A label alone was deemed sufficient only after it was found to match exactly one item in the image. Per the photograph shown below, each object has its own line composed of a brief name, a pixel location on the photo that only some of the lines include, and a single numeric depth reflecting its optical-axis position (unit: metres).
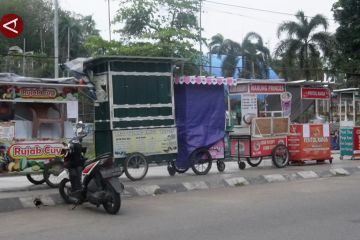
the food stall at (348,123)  18.20
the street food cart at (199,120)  13.73
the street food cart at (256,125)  15.24
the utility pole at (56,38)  31.20
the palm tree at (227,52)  43.94
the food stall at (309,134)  16.11
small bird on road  9.71
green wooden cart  12.45
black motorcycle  8.55
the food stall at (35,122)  10.91
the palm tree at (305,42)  40.69
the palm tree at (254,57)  45.44
